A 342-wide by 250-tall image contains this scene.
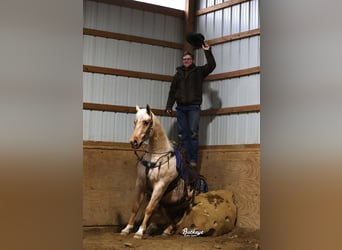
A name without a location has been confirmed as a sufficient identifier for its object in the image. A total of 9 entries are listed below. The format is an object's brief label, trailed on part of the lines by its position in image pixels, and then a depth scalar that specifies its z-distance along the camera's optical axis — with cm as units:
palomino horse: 648
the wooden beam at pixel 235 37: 757
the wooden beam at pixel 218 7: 791
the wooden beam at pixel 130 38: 762
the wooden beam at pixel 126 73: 757
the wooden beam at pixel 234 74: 751
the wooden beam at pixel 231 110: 746
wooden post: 850
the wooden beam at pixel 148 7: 792
